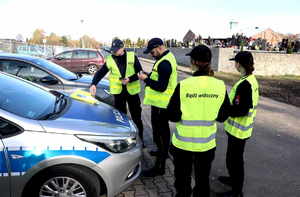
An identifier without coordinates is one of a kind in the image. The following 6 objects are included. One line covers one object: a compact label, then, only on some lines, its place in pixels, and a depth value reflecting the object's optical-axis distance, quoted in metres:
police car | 2.42
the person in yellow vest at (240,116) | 2.82
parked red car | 14.13
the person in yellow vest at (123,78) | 4.25
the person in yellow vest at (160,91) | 3.37
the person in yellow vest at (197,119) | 2.34
